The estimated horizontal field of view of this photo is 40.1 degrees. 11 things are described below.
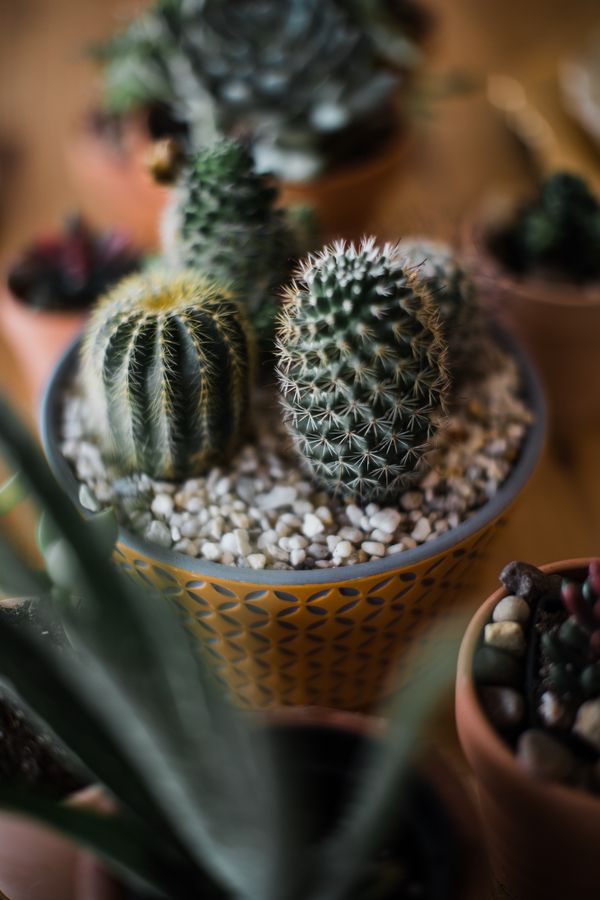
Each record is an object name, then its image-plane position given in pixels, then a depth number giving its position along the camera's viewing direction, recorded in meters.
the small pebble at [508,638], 0.54
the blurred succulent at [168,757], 0.37
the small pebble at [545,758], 0.47
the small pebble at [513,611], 0.56
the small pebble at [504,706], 0.51
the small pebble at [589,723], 0.49
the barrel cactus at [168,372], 0.66
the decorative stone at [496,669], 0.53
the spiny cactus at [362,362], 0.60
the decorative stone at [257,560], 0.66
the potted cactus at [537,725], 0.47
